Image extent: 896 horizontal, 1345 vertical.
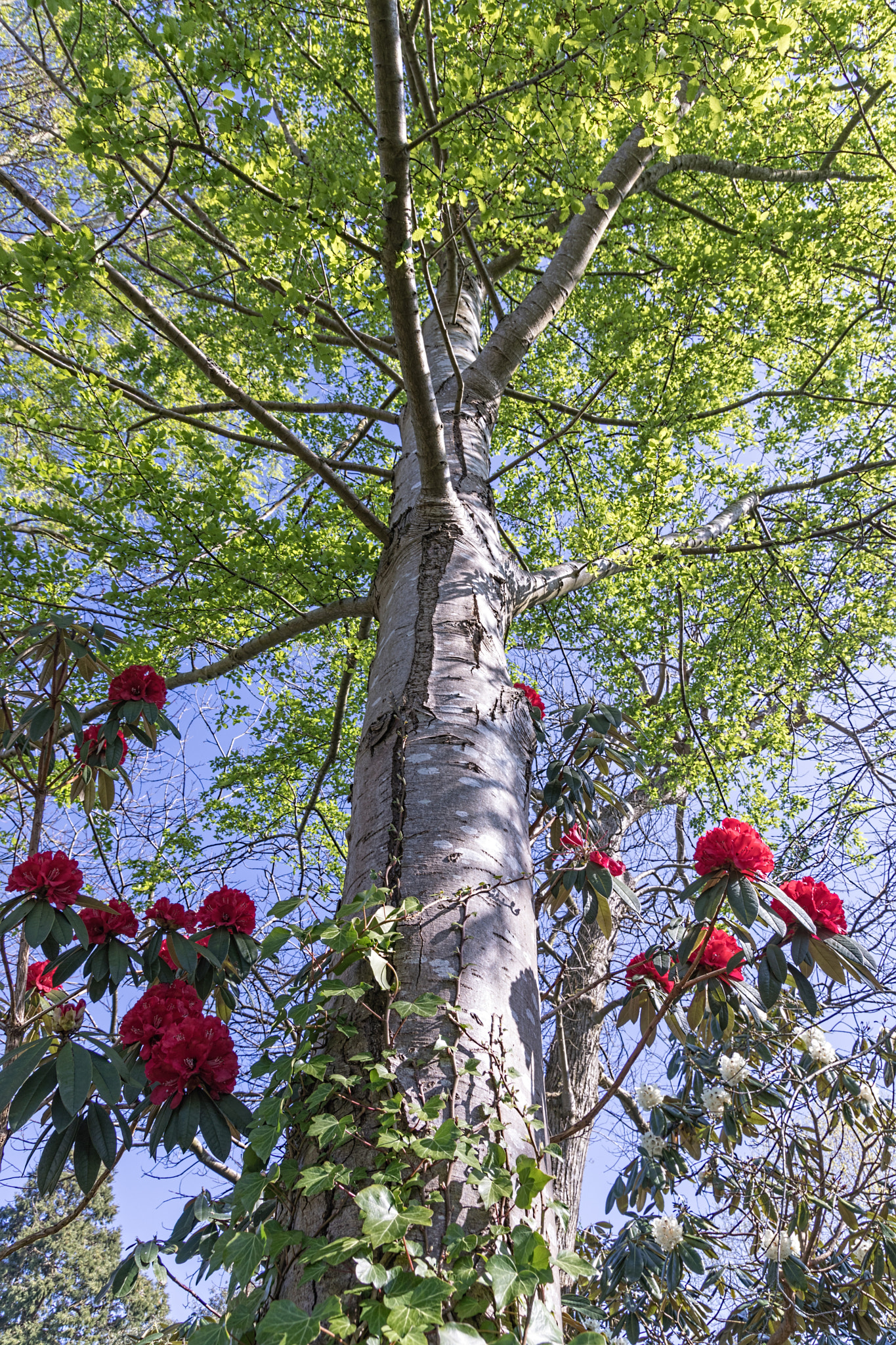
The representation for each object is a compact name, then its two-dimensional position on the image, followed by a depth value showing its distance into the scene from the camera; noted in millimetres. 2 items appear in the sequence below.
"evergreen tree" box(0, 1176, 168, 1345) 16484
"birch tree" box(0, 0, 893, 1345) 1548
